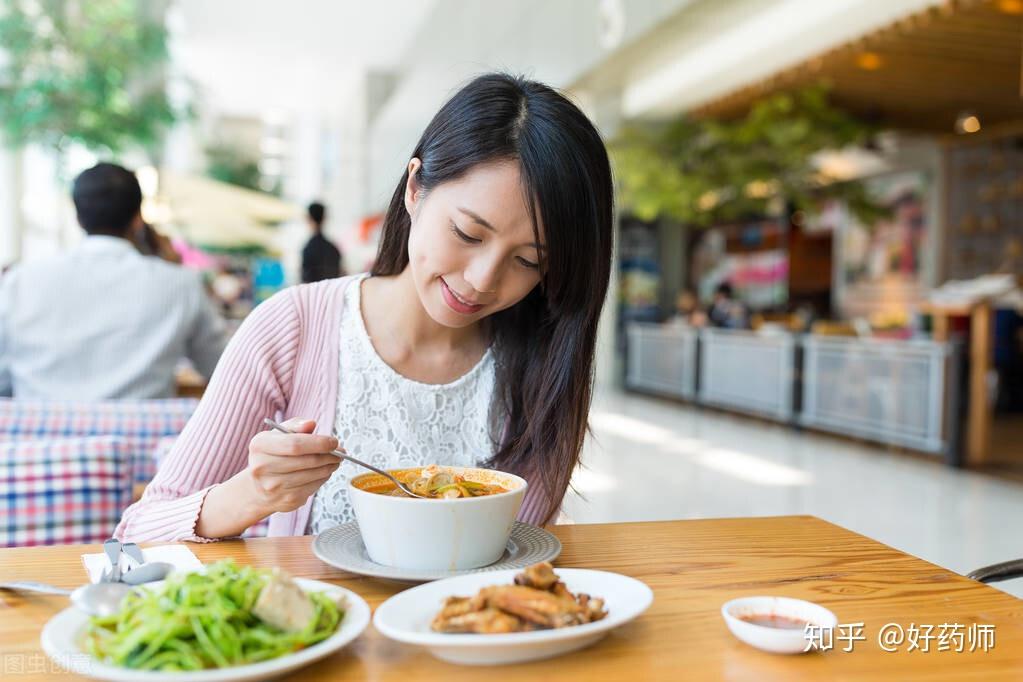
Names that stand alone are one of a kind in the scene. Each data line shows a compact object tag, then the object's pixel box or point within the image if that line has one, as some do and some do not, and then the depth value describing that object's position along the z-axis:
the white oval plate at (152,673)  0.65
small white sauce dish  0.78
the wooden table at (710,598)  0.76
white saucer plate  0.93
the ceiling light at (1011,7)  6.43
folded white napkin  0.97
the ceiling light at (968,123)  10.47
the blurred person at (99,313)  2.78
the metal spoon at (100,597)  0.75
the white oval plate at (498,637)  0.72
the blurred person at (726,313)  9.91
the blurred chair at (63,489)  1.67
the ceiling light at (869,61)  8.09
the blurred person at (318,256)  6.53
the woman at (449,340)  1.26
